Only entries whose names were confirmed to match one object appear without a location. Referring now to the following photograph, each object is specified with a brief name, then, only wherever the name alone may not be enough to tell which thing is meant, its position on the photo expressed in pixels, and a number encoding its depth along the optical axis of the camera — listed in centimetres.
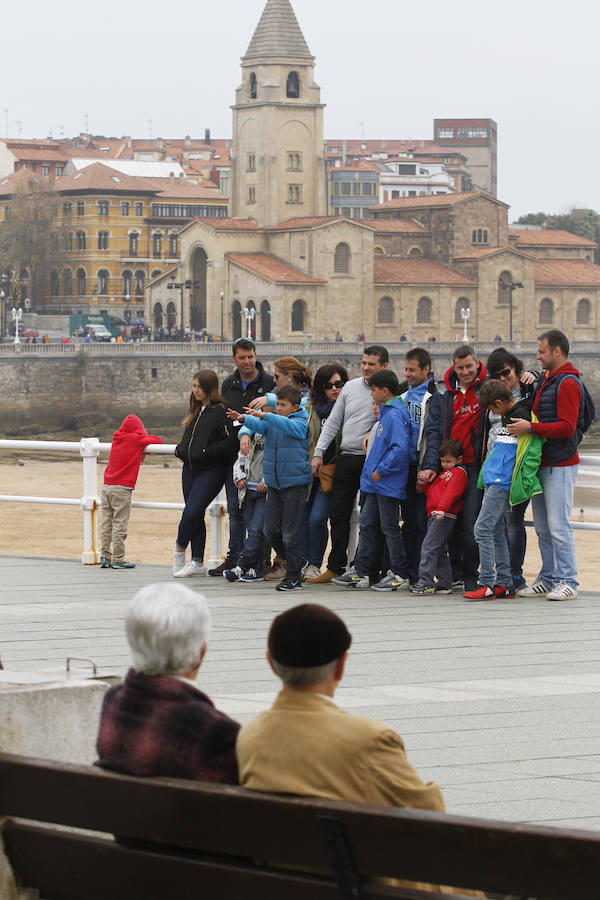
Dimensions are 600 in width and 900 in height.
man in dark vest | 1619
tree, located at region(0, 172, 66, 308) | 18162
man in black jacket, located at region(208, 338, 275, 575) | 1866
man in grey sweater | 1794
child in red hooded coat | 1939
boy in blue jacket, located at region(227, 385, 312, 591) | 1741
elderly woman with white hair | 556
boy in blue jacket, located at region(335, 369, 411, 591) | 1719
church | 16300
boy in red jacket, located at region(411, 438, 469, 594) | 1687
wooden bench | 458
